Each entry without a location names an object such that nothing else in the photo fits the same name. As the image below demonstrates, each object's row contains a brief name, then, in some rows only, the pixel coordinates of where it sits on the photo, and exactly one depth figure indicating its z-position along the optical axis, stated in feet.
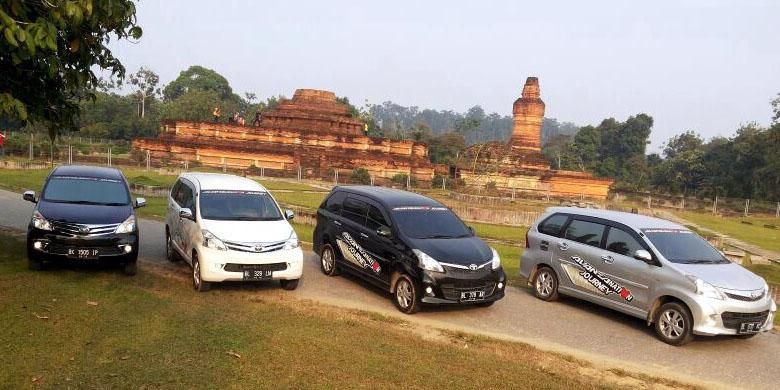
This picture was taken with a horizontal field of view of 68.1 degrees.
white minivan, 25.98
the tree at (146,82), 242.99
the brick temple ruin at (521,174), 129.18
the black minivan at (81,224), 25.88
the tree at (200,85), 287.07
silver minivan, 24.26
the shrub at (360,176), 118.93
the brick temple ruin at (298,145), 122.62
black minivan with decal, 25.61
